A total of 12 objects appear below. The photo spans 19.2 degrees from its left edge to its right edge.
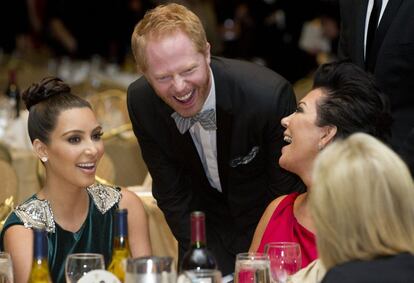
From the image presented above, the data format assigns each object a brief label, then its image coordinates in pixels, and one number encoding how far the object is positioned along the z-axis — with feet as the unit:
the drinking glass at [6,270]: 10.98
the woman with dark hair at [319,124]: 12.39
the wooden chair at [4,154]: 19.90
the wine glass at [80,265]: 10.68
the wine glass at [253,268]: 10.66
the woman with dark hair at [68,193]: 13.46
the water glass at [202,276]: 9.86
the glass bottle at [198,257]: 10.34
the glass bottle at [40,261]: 10.66
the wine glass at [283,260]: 11.14
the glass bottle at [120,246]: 10.91
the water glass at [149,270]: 9.87
